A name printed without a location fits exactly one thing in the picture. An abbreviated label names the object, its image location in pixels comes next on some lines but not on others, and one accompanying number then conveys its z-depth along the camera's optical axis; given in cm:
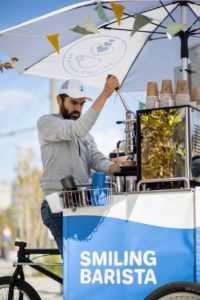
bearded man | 550
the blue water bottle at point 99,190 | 514
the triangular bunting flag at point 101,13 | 405
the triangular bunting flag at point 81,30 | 415
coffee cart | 480
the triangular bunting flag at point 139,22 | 401
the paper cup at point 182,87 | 539
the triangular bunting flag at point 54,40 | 460
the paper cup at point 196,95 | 560
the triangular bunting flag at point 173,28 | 394
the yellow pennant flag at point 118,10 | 415
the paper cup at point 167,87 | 546
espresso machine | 531
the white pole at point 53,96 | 1796
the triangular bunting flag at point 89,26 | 395
